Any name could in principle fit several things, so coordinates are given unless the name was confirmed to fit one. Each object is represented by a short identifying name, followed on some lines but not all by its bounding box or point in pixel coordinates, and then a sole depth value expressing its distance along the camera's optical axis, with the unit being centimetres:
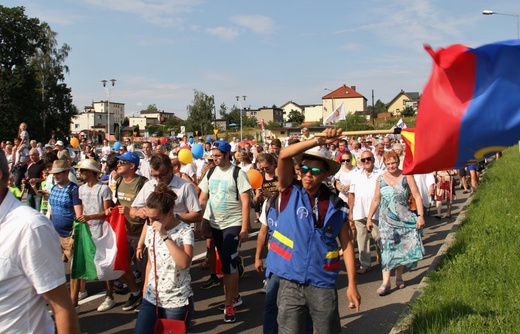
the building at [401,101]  13982
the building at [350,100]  14125
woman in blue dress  677
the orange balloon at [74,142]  2388
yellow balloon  1122
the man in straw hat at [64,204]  623
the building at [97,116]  12566
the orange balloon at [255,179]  779
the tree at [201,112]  10588
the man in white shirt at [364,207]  789
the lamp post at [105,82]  4964
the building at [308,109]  15300
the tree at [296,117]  13588
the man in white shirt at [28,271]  237
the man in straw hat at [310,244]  384
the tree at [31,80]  5131
